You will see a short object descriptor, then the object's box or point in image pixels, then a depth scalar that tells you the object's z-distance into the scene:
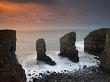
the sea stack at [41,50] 63.63
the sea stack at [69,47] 65.88
